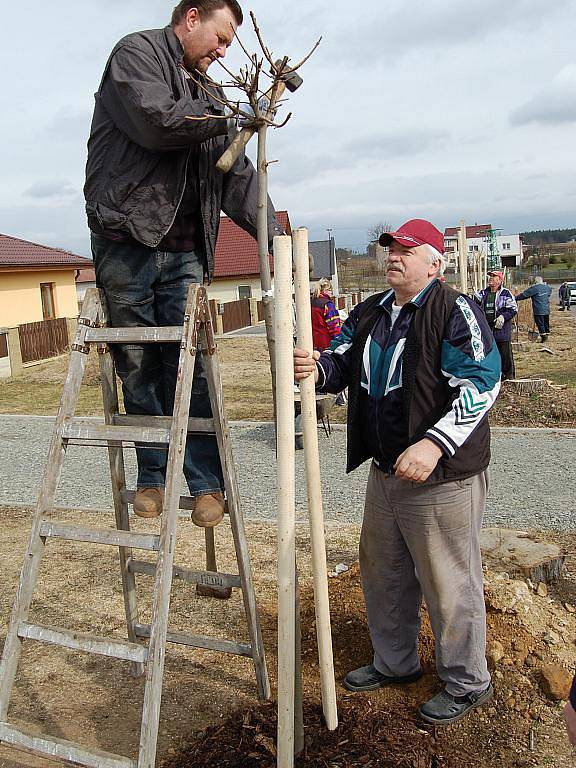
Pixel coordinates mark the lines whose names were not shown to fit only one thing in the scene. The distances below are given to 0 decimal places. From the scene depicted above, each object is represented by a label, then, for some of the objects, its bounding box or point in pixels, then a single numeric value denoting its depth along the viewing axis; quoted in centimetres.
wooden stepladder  268
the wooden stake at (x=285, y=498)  269
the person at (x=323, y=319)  1006
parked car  4147
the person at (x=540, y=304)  2181
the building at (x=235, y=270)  3900
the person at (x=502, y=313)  1297
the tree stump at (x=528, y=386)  1148
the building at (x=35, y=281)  2406
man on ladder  297
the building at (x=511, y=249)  10189
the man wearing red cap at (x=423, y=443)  303
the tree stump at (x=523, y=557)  457
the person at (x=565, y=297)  4006
